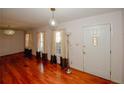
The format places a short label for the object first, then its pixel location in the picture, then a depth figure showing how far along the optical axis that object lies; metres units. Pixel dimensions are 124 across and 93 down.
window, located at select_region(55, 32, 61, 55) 4.46
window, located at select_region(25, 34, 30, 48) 7.38
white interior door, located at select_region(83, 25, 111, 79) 2.66
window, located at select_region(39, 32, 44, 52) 5.56
